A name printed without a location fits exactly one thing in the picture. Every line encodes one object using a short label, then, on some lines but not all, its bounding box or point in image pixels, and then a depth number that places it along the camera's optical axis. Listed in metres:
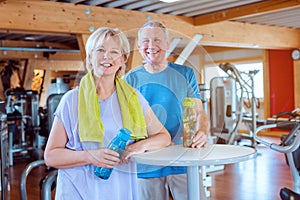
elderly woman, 1.40
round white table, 1.45
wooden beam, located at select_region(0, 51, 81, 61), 9.65
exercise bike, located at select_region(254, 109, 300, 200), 3.25
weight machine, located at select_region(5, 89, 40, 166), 7.71
